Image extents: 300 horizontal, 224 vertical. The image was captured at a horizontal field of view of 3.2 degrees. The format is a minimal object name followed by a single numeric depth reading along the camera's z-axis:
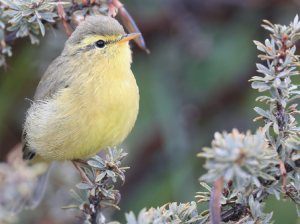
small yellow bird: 2.27
